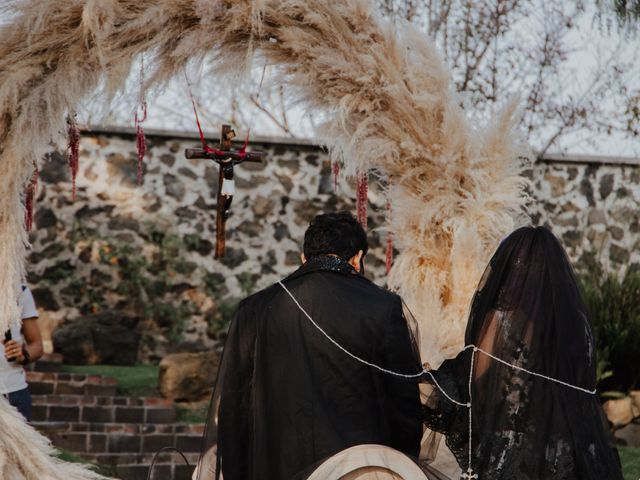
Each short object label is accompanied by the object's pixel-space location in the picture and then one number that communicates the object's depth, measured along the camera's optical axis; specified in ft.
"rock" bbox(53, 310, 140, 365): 27.73
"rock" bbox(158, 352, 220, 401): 25.38
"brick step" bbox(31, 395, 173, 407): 24.32
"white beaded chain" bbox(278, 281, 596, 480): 10.98
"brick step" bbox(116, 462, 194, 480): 21.17
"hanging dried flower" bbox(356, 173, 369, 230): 16.67
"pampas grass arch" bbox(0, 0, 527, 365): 14.84
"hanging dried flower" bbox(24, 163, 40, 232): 15.70
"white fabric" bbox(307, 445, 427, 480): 9.72
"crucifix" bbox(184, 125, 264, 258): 18.19
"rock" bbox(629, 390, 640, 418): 24.12
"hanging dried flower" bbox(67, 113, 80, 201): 15.98
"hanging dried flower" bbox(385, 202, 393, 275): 16.37
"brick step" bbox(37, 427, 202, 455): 22.33
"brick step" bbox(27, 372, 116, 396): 25.22
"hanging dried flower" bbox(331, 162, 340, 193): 16.67
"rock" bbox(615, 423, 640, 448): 23.75
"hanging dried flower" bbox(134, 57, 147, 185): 15.43
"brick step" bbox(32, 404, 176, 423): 23.70
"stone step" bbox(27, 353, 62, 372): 26.35
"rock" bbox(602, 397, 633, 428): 23.89
